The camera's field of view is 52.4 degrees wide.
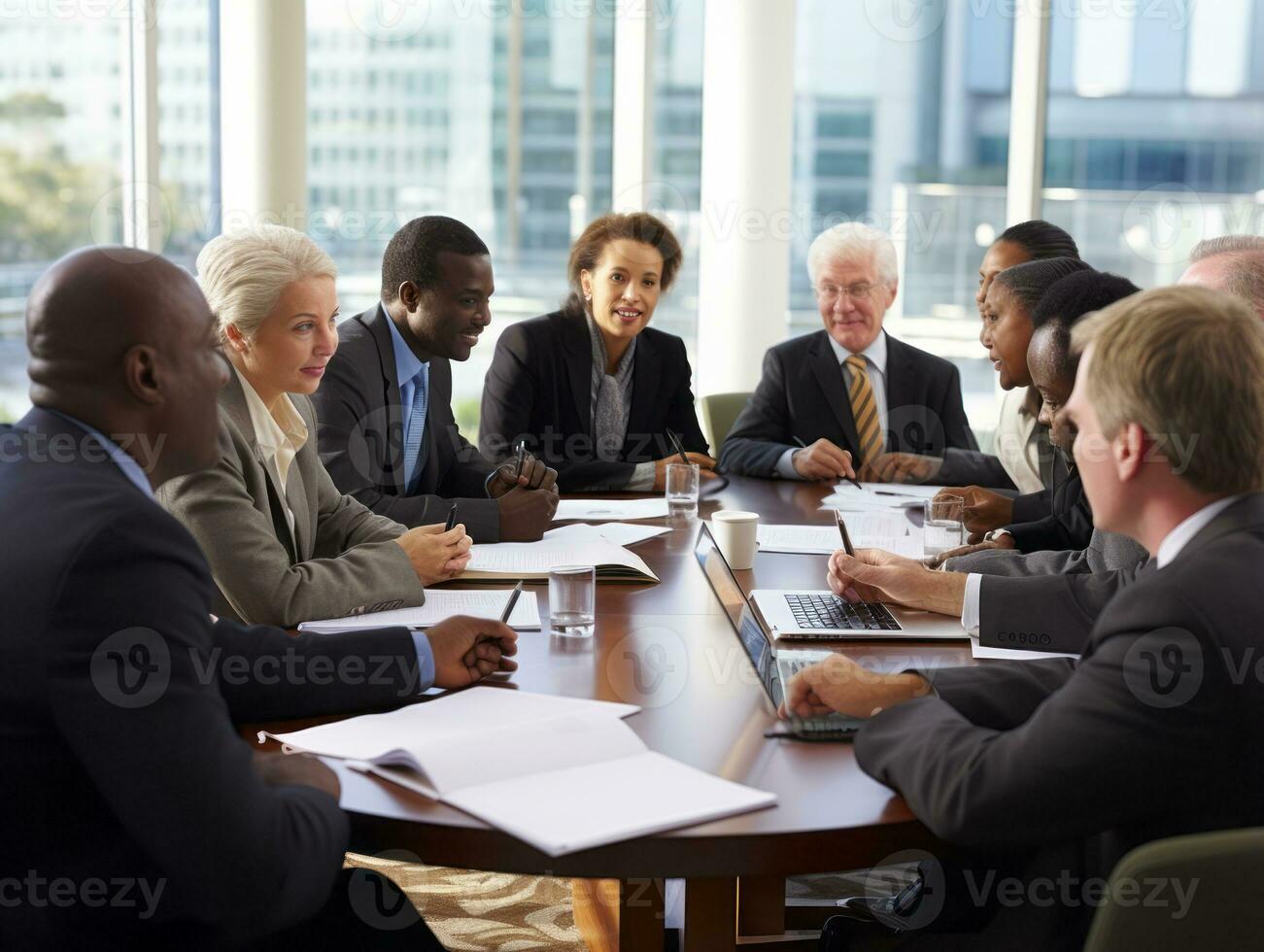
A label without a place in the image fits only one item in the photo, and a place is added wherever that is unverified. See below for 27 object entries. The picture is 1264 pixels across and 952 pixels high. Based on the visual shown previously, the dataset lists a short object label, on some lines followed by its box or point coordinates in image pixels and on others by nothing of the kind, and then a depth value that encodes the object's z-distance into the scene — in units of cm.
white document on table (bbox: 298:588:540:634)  219
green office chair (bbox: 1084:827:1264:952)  117
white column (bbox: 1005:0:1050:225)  606
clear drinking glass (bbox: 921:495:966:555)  281
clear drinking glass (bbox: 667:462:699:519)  326
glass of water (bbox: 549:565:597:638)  216
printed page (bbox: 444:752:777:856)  137
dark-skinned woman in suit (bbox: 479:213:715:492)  421
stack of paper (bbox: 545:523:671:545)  297
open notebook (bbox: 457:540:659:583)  258
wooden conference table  138
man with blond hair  135
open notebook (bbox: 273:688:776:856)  140
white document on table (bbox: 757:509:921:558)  293
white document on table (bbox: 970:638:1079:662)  206
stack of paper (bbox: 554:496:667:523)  333
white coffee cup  270
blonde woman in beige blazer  218
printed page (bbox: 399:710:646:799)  152
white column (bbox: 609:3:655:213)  624
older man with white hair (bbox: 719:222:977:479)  440
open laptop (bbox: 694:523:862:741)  170
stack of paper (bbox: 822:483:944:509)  354
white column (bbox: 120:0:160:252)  466
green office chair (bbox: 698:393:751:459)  492
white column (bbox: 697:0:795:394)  579
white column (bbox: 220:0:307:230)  483
